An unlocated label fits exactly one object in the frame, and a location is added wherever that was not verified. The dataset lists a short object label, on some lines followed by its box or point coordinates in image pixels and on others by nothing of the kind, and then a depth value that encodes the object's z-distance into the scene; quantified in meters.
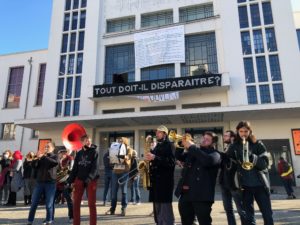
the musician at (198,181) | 3.68
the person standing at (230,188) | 4.39
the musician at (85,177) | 5.12
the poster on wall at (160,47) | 24.52
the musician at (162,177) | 4.49
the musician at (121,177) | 7.08
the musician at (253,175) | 4.12
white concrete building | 21.38
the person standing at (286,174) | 11.01
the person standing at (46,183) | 5.70
